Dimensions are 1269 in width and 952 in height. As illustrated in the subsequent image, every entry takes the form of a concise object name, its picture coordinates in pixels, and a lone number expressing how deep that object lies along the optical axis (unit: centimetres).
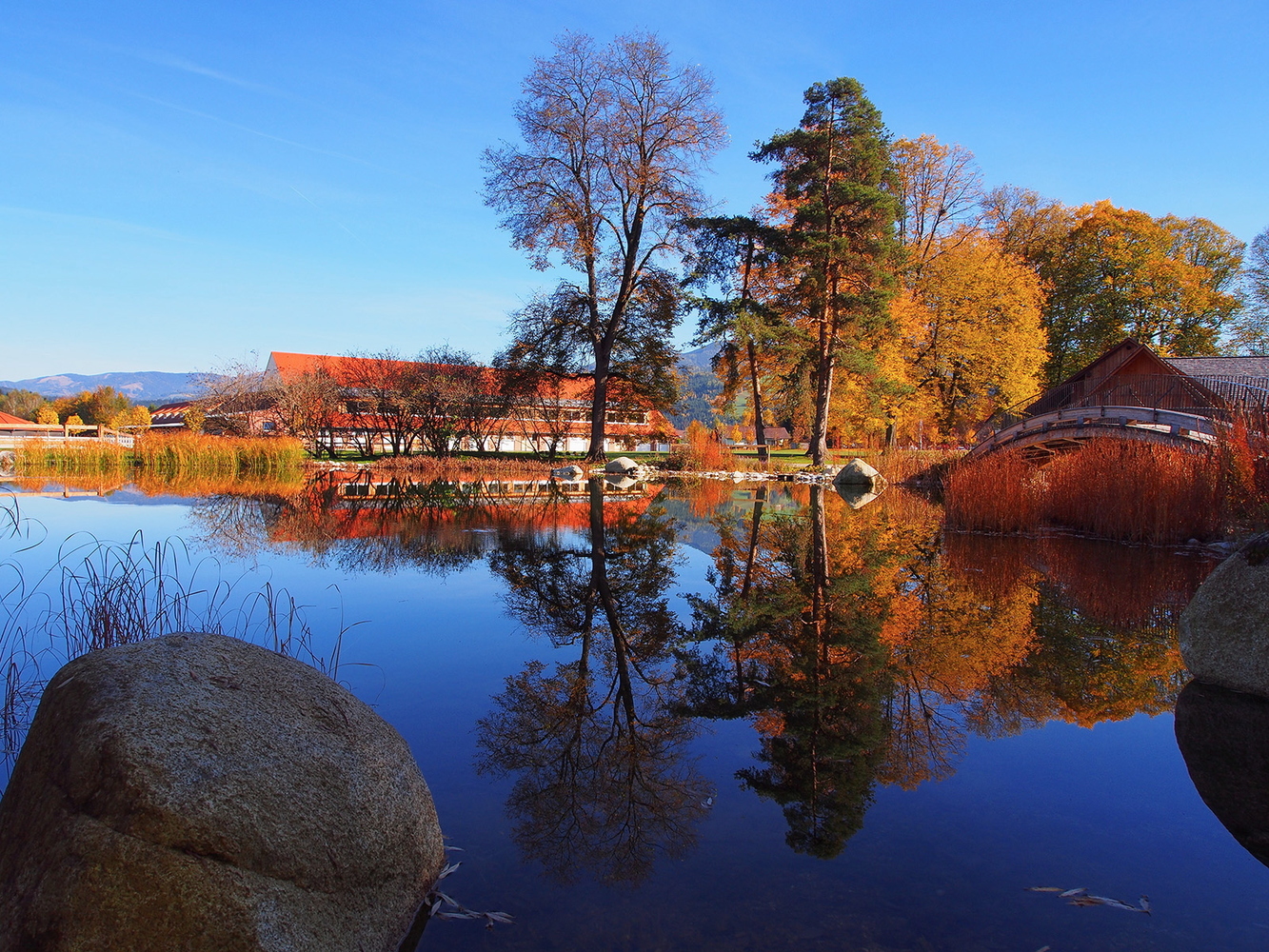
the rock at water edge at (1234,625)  504
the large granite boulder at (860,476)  2584
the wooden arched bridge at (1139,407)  1641
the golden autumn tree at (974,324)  3167
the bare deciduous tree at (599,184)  2825
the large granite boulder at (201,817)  204
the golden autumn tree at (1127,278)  3628
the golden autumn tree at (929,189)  3453
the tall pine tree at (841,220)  2638
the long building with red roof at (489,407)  3062
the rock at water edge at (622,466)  2934
